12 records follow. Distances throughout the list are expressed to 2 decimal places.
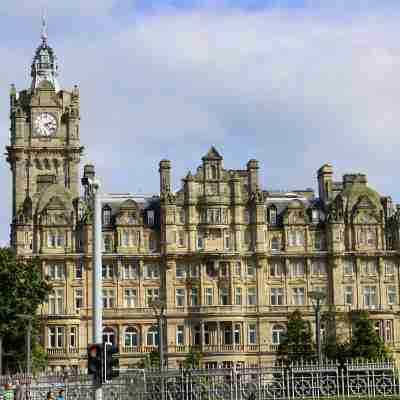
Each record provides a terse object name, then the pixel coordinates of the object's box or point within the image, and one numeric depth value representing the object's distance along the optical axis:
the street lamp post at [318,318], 62.22
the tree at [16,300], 87.81
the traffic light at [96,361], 35.09
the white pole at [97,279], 37.09
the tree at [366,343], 90.19
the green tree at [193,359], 95.38
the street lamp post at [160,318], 69.18
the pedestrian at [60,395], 46.25
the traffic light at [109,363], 35.06
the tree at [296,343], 93.25
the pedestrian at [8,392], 49.50
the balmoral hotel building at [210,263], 107.69
